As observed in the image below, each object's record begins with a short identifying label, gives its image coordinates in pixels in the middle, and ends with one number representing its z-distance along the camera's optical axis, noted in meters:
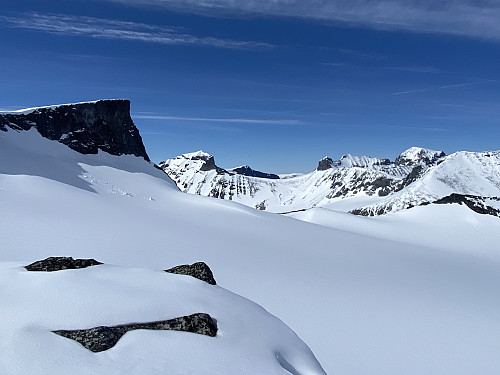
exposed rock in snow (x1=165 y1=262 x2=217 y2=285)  9.21
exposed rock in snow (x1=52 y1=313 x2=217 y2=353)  5.54
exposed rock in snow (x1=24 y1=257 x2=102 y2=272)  8.36
